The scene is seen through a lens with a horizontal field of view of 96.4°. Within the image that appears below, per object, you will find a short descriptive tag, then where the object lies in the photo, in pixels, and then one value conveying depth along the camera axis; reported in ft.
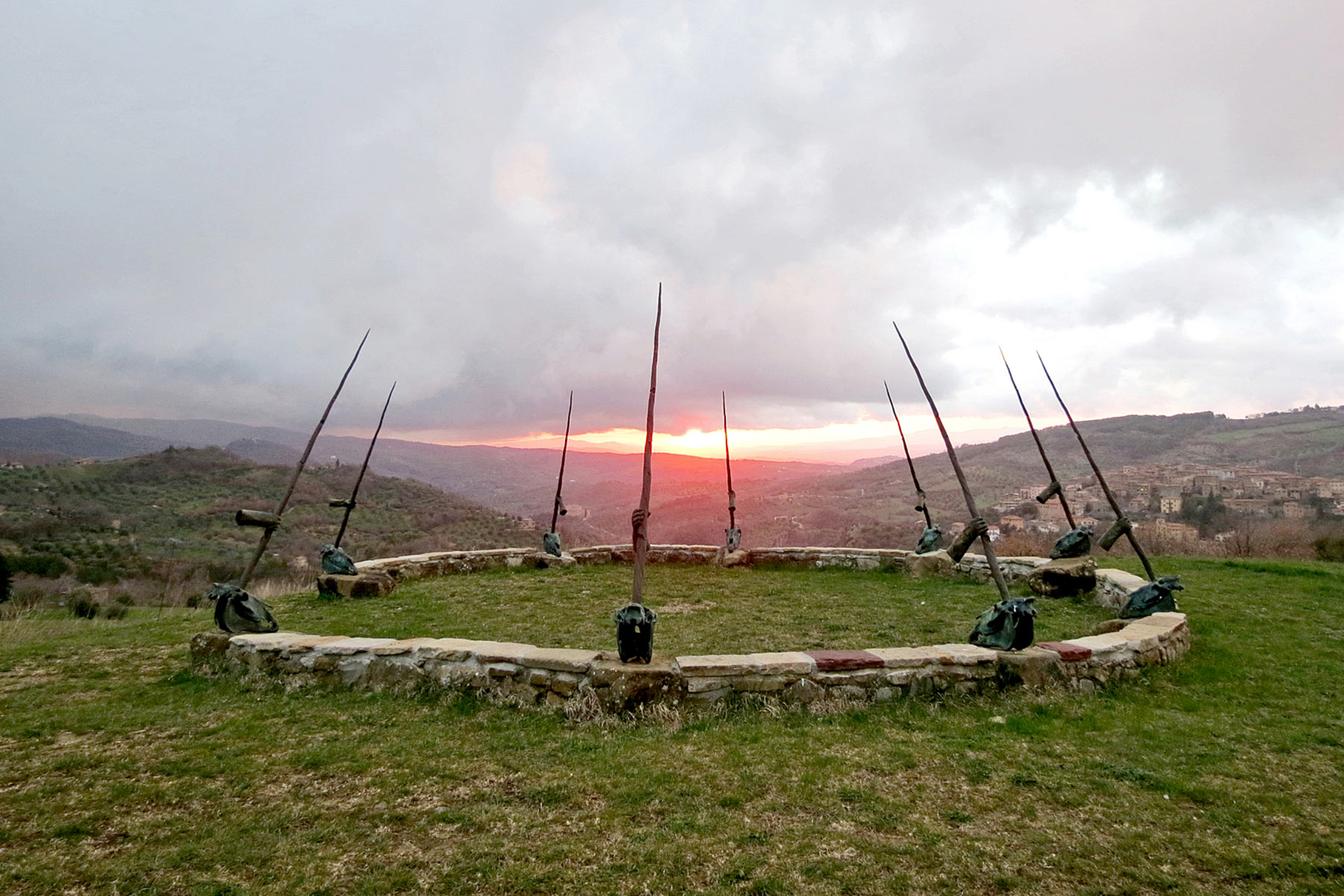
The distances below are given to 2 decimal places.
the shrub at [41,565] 68.59
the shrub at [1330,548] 49.26
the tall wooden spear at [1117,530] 28.89
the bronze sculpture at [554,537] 49.70
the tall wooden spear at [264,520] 23.47
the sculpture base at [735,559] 50.37
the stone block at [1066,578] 34.88
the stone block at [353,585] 37.19
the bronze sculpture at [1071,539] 35.32
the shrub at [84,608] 41.77
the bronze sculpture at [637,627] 18.65
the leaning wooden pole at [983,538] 20.81
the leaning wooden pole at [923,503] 44.09
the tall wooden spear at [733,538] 50.93
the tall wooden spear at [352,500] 36.30
